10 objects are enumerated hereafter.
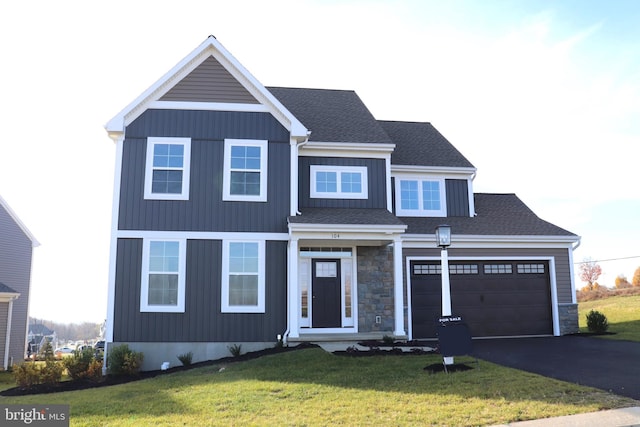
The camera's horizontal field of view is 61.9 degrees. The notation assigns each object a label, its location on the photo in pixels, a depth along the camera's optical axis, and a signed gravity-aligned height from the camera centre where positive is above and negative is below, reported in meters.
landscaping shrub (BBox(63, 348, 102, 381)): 12.79 -1.64
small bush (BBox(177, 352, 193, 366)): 13.40 -1.52
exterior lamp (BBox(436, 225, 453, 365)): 11.01 +0.83
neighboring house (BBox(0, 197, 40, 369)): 21.27 +0.65
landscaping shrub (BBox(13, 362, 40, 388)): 12.34 -1.76
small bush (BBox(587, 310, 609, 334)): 17.19 -0.90
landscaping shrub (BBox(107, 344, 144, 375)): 12.86 -1.54
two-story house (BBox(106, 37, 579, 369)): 13.84 +1.65
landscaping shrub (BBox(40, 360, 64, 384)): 12.51 -1.74
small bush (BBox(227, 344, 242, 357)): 13.47 -1.31
